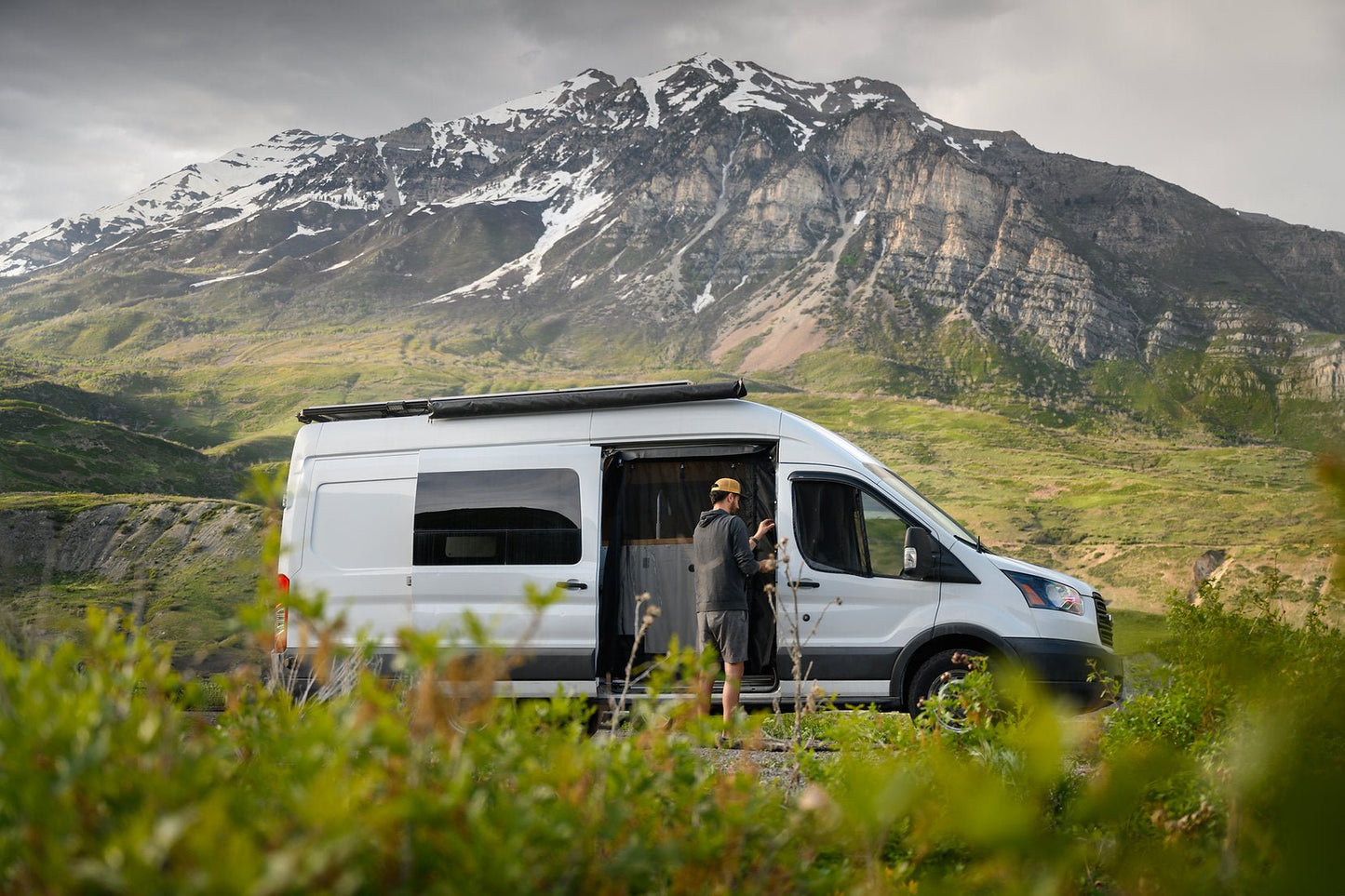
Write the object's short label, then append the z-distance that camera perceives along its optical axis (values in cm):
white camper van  775
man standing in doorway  752
